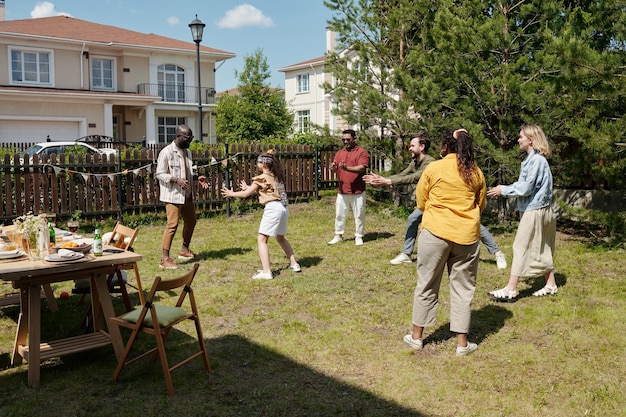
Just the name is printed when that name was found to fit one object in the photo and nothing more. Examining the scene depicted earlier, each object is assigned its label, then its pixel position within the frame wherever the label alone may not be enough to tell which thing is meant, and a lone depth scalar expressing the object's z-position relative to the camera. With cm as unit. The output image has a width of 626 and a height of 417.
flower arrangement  504
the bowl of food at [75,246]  521
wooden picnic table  455
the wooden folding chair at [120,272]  579
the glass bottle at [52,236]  540
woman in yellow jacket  489
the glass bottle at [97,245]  519
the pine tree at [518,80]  809
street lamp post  1883
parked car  1802
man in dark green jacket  799
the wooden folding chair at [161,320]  432
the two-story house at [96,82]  2797
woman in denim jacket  620
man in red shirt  984
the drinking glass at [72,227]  616
